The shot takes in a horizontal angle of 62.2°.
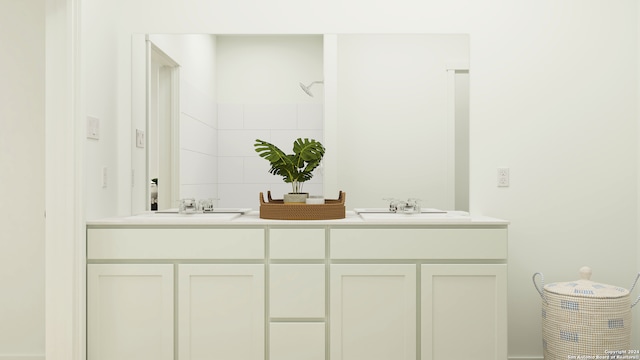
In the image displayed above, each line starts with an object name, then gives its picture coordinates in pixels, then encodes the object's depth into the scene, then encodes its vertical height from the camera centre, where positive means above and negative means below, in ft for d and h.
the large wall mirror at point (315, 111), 8.86 +1.12
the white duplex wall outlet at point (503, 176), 8.82 +0.03
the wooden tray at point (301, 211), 7.71 -0.49
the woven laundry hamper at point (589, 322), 7.43 -2.04
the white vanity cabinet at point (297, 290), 7.49 -1.60
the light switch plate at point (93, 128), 7.64 +0.73
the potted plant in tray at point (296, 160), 8.37 +0.28
